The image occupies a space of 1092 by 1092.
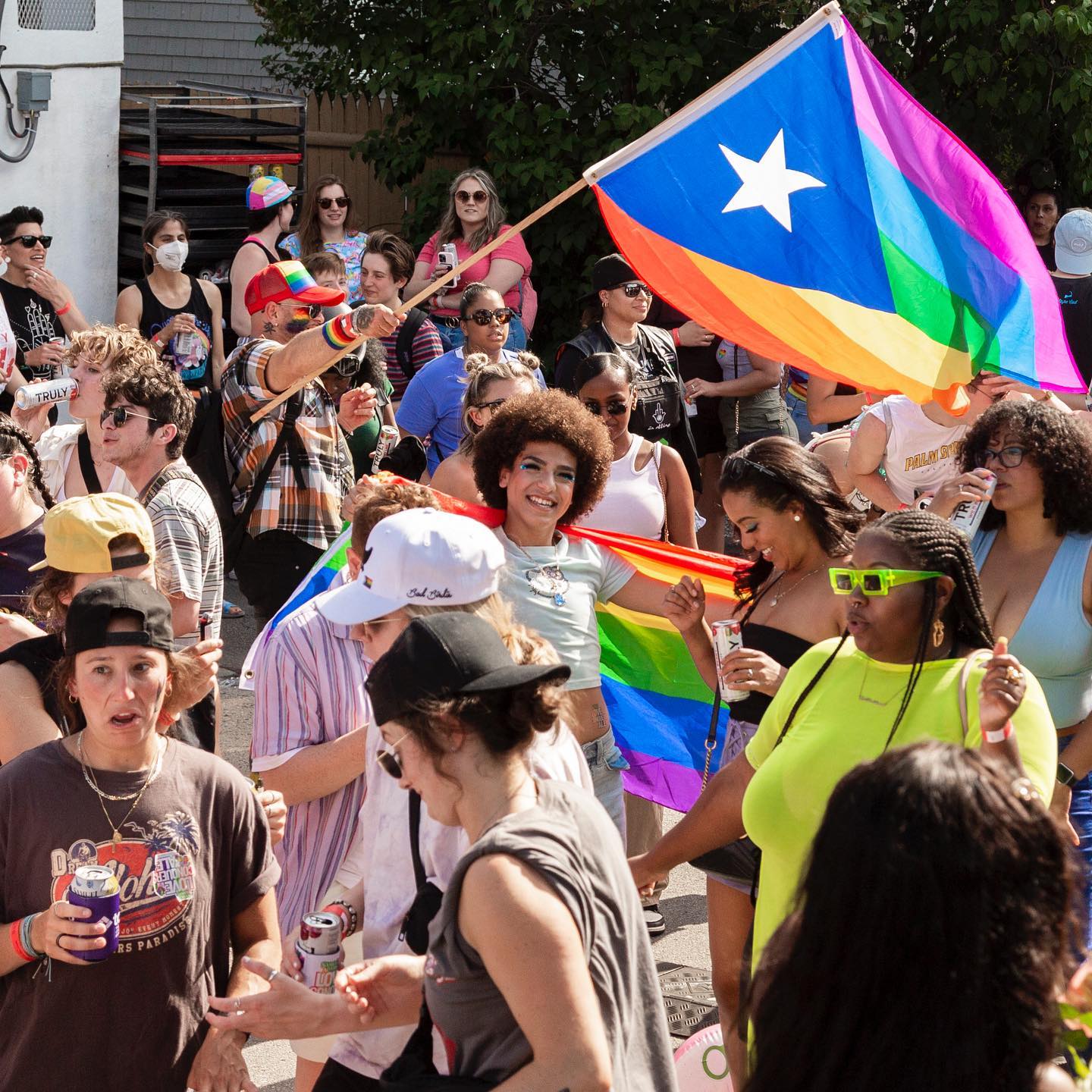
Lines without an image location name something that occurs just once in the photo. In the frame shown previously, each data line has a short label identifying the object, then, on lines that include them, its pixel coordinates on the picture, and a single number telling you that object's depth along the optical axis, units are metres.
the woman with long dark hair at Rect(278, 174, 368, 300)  10.62
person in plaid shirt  6.50
